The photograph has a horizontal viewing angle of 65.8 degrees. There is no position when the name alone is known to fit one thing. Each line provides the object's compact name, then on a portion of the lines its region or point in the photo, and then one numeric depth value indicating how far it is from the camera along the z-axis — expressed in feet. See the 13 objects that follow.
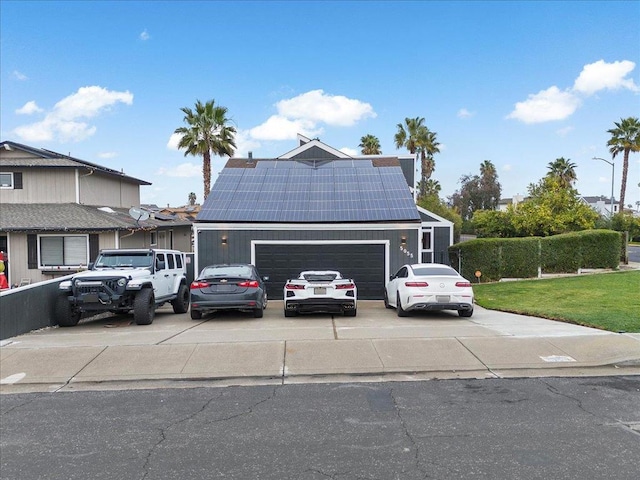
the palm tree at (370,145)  175.83
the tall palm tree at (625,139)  158.51
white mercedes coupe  39.47
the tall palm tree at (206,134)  106.52
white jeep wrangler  38.22
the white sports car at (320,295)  41.01
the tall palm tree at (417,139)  166.09
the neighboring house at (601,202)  281.54
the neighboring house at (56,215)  71.87
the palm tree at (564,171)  187.11
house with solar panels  59.36
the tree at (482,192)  227.61
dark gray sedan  40.83
